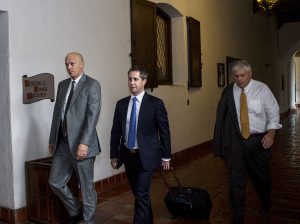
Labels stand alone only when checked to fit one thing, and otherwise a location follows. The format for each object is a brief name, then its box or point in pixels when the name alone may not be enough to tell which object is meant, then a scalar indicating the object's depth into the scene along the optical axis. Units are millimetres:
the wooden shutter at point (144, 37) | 3969
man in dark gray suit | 2326
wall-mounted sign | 2480
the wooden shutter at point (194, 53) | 5328
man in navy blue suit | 2222
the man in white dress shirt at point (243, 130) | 2485
